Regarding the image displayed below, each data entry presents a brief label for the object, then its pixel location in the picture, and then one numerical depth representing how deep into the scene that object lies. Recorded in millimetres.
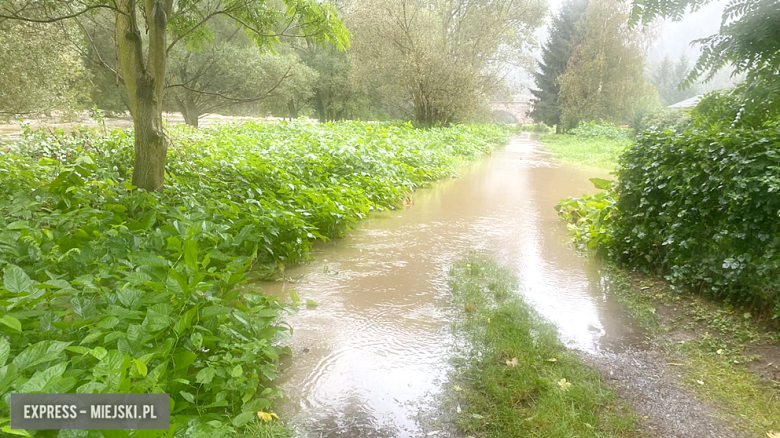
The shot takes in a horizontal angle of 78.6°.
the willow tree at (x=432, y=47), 20688
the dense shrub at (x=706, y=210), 3598
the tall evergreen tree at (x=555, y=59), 39875
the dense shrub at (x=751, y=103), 1686
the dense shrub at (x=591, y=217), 5832
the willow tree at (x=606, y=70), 29250
